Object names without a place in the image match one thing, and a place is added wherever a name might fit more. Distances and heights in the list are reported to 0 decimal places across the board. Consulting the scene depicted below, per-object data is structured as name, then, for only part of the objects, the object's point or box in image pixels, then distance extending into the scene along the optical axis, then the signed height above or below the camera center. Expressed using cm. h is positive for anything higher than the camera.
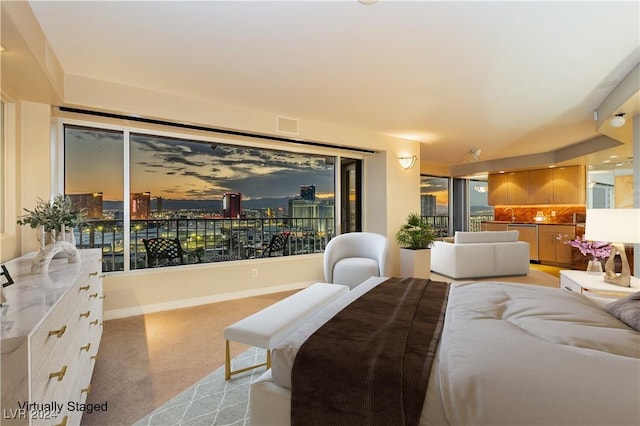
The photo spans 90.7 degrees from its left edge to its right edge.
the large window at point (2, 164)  257 +41
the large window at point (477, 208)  959 +15
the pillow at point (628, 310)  145 -48
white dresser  96 -50
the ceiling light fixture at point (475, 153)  659 +128
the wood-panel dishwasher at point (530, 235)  745 -53
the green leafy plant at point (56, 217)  210 -3
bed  96 -54
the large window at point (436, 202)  905 +32
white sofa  543 -75
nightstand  254 -61
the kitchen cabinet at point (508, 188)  797 +65
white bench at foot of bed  191 -72
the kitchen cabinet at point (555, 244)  690 -70
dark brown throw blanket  114 -61
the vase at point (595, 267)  311 -54
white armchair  408 -63
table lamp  248 -15
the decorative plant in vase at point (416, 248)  508 -58
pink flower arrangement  293 -34
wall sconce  578 +95
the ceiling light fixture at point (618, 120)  360 +108
